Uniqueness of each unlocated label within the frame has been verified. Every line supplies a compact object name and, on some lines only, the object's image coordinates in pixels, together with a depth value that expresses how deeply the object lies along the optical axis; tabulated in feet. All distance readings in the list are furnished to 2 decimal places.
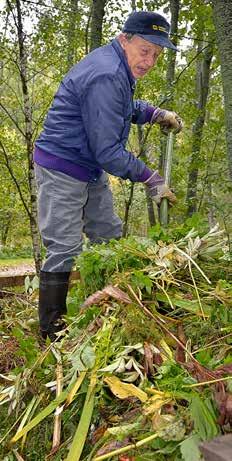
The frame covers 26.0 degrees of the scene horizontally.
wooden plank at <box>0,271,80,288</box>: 13.54
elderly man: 9.08
